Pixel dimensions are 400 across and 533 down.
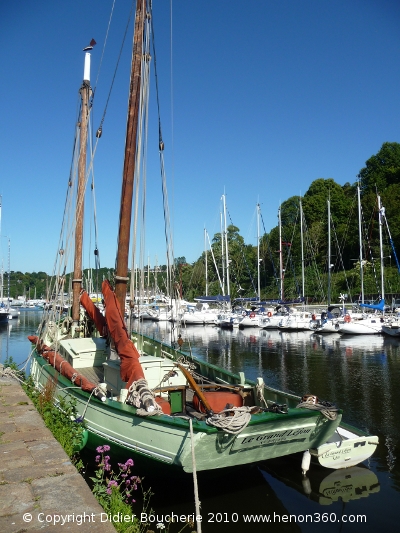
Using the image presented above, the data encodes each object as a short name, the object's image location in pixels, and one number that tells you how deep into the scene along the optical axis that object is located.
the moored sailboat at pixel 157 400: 7.10
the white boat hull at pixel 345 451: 8.76
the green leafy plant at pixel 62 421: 6.95
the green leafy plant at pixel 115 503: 4.84
